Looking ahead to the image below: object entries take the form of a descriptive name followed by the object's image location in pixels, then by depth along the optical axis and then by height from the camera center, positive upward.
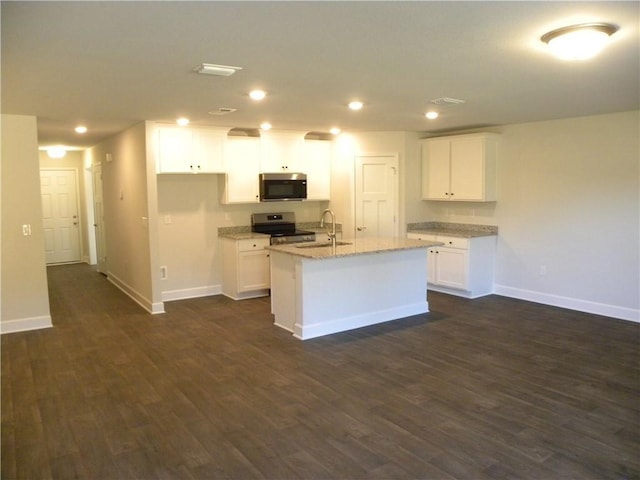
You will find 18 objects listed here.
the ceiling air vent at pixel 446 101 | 4.52 +0.93
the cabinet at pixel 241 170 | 6.77 +0.45
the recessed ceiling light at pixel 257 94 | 4.07 +0.93
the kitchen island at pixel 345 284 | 4.98 -0.92
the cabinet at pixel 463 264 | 6.58 -0.92
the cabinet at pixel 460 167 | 6.62 +0.44
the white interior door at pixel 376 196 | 7.28 +0.06
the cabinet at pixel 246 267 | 6.71 -0.92
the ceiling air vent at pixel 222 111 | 5.01 +0.97
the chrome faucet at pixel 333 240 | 5.32 -0.45
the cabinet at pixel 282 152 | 7.04 +0.73
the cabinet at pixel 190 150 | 6.18 +0.69
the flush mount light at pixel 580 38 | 2.51 +0.85
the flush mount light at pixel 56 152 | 9.24 +1.03
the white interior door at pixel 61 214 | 10.04 -0.21
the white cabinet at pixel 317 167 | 7.43 +0.52
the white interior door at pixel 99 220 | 8.59 -0.29
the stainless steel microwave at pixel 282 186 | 6.98 +0.22
